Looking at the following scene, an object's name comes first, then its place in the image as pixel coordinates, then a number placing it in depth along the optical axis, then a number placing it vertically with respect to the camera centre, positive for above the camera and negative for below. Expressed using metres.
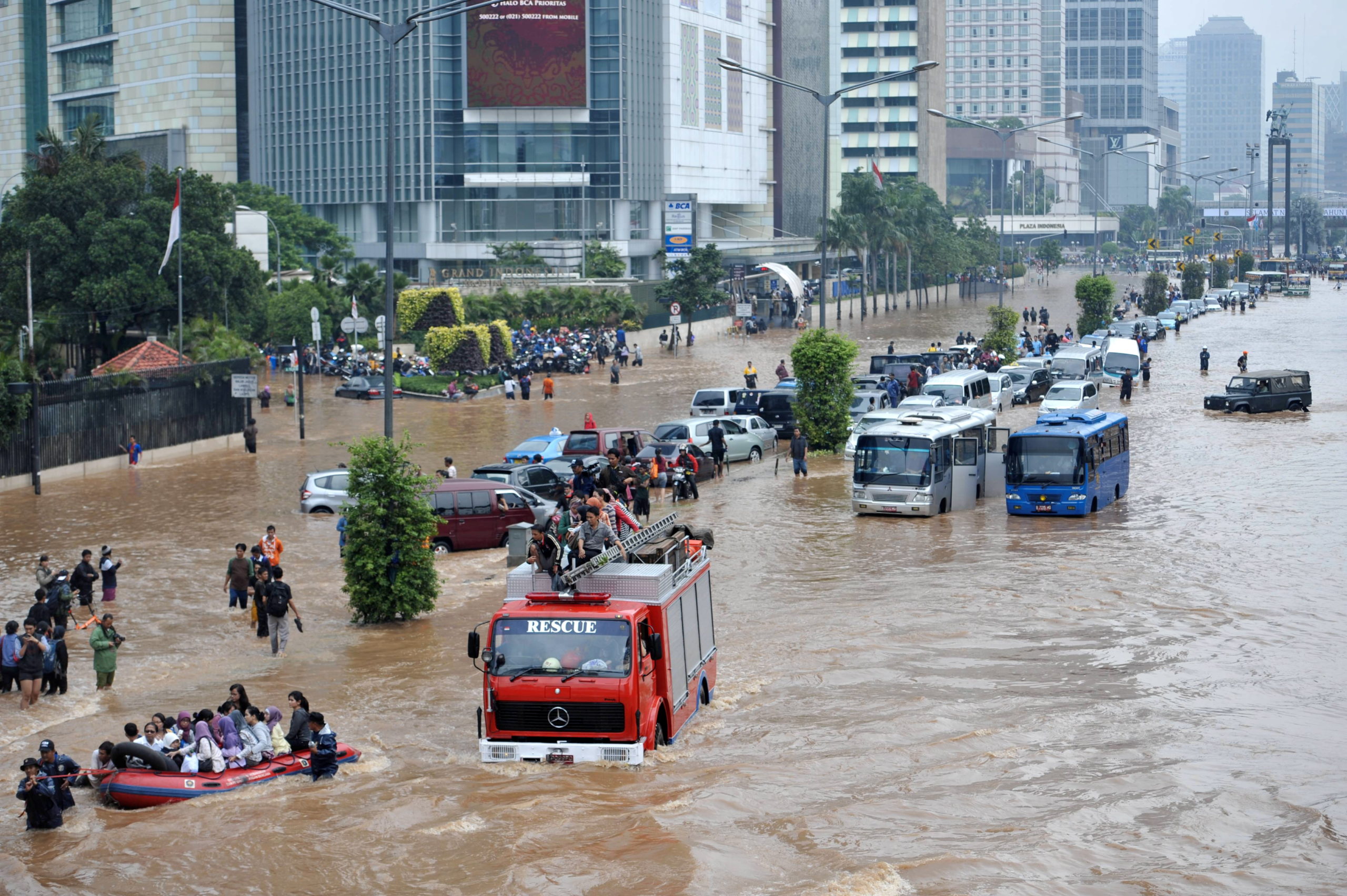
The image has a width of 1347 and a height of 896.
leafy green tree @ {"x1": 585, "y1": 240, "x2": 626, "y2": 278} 103.31 +4.42
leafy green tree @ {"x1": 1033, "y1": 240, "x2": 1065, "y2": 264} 159.12 +7.63
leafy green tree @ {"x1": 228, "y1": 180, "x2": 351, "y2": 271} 97.75 +6.86
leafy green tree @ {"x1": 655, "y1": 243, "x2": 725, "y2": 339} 89.94 +2.85
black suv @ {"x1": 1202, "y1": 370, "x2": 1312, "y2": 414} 52.50 -2.35
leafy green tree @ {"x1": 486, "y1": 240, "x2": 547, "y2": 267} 98.50 +5.00
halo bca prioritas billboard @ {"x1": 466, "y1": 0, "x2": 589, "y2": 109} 108.19 +19.18
